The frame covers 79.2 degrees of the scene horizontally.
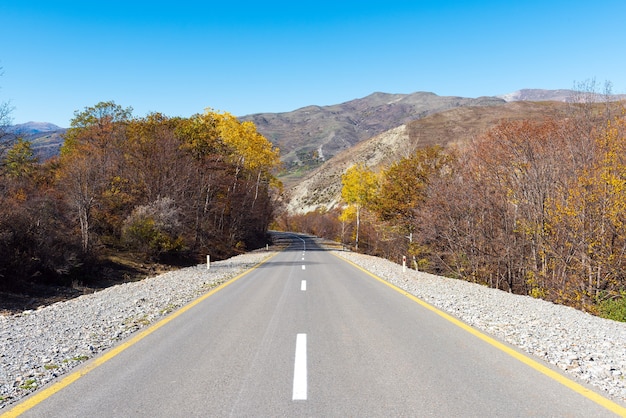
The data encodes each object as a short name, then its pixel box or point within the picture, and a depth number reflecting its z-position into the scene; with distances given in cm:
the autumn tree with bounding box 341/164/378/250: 4488
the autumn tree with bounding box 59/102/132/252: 2222
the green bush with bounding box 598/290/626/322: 1210
